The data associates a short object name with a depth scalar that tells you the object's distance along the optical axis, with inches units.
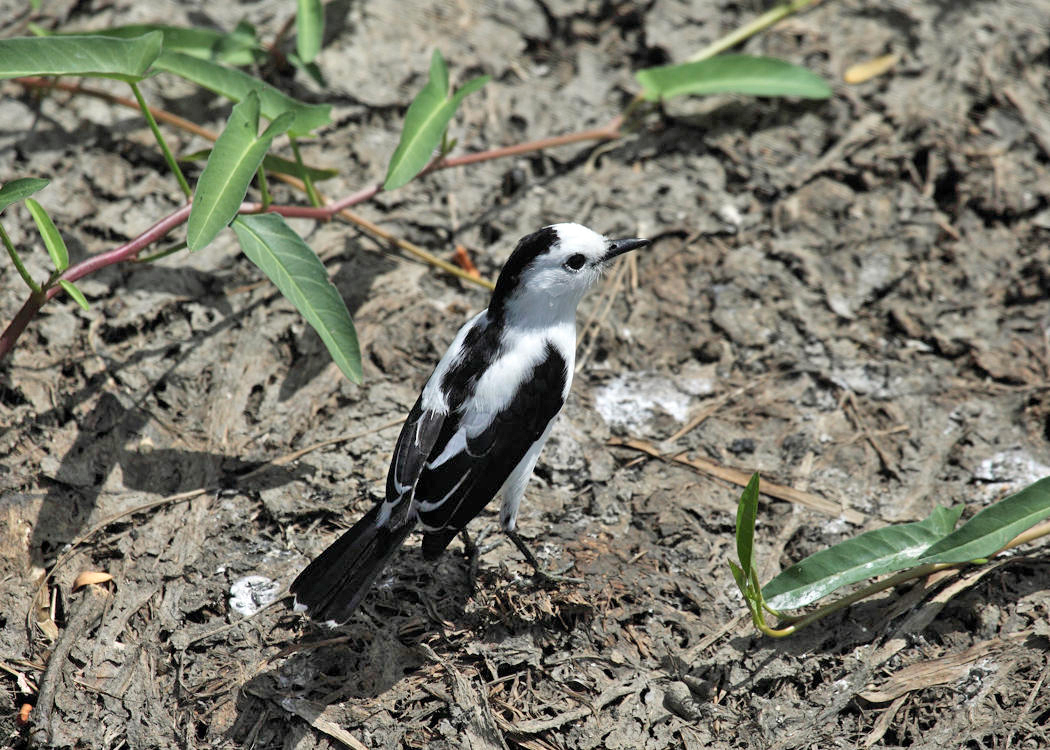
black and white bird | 282.2
